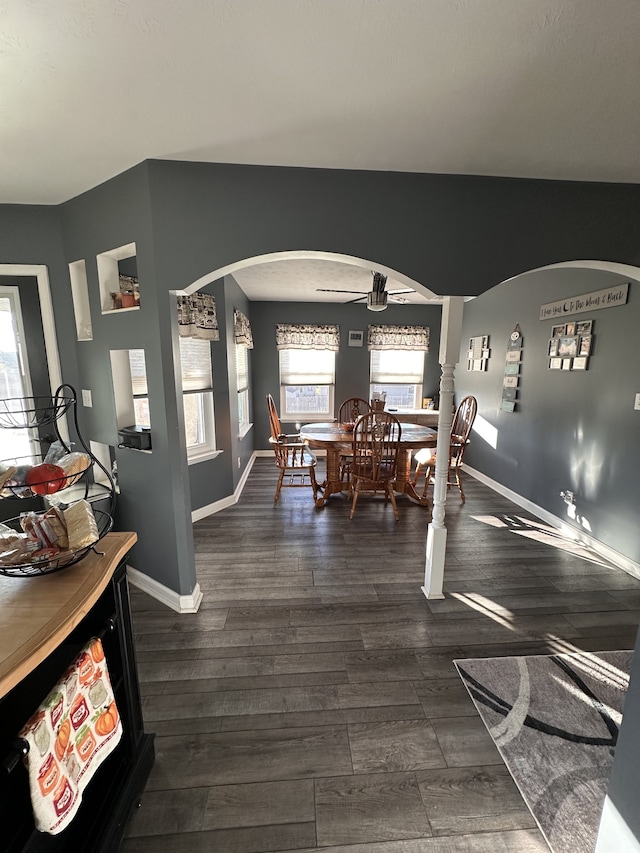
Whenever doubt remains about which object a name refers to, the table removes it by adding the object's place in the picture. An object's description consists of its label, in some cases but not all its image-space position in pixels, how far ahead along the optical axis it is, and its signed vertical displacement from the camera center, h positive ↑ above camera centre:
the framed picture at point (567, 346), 3.23 +0.14
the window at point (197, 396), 3.40 -0.36
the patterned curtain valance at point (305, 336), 5.69 +0.38
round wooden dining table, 3.83 -0.92
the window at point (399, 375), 6.02 -0.23
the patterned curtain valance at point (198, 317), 3.05 +0.38
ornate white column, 2.20 -0.52
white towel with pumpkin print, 0.81 -0.95
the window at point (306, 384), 5.92 -0.39
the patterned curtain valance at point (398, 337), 5.83 +0.38
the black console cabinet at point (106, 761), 0.90 -1.14
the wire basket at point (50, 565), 0.96 -0.57
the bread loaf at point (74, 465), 1.04 -0.31
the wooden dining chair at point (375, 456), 3.49 -0.94
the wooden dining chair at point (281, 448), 4.07 -1.01
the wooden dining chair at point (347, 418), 4.07 -0.87
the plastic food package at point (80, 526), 1.03 -0.48
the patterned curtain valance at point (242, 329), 4.24 +0.37
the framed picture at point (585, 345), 3.08 +0.14
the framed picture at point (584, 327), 3.09 +0.30
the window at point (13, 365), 2.40 -0.04
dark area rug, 1.30 -1.59
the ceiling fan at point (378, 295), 3.51 +0.65
